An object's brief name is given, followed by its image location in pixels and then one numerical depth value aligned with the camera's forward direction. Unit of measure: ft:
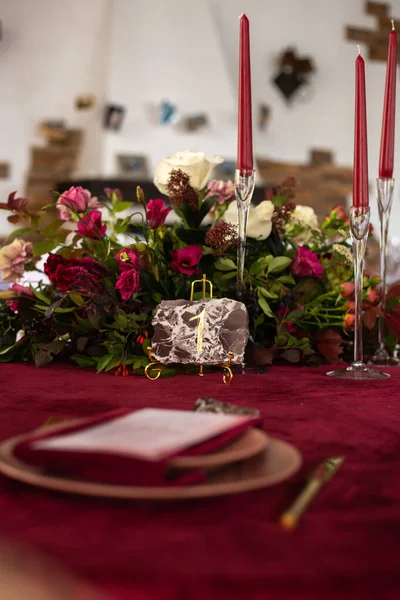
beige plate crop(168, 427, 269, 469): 1.32
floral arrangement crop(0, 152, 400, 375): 3.14
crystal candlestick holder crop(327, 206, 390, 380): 2.98
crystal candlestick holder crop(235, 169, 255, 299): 3.13
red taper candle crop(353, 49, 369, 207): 2.97
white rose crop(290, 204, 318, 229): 4.04
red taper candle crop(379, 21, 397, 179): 3.26
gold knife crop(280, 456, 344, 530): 1.18
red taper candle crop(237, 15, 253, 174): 3.04
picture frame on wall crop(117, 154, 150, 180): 13.66
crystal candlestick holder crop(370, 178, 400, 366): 3.30
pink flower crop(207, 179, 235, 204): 3.75
